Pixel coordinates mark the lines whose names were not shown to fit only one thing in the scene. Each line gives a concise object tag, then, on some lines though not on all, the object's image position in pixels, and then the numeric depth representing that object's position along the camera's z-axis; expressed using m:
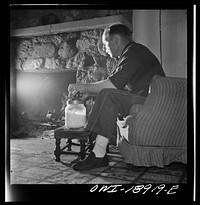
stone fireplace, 2.37
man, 1.29
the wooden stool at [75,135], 1.33
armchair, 1.24
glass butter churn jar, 1.41
